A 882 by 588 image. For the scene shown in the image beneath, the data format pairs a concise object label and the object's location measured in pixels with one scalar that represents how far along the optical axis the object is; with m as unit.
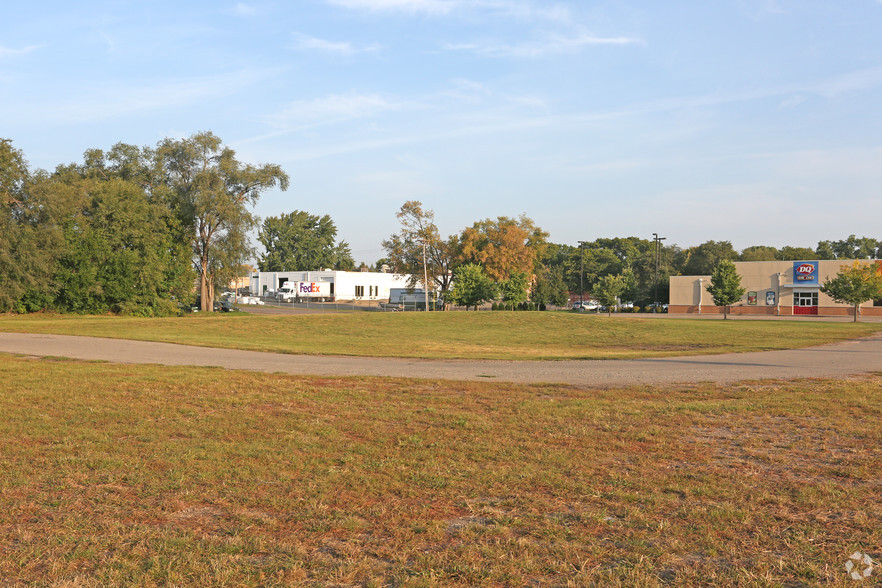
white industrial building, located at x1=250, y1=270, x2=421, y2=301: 102.31
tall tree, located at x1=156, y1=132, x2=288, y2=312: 59.94
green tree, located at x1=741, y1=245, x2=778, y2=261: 118.21
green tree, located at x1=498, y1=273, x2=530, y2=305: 69.56
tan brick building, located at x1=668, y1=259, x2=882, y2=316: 74.56
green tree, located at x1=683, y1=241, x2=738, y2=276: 107.69
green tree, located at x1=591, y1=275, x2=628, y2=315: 67.31
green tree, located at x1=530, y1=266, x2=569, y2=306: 88.11
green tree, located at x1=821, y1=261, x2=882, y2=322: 57.53
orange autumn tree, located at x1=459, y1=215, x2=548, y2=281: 78.50
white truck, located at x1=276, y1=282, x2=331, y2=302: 99.69
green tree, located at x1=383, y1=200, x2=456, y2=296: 77.94
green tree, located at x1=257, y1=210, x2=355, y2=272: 148.38
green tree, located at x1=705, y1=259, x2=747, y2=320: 66.31
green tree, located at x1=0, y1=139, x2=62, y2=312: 47.75
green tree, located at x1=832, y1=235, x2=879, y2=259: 146.38
